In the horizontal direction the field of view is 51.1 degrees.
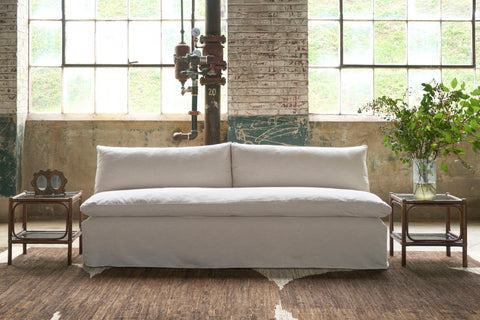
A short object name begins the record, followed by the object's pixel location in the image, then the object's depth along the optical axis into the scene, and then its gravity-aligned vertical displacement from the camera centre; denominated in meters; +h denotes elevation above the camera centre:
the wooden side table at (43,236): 3.38 -0.50
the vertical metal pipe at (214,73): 4.77 +0.79
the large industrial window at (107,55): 5.56 +1.13
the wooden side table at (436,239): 3.34 -0.48
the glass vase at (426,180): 3.50 -0.16
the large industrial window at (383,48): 5.54 +1.22
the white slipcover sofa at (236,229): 3.26 -0.47
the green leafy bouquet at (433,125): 3.44 +0.24
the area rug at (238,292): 2.50 -0.76
